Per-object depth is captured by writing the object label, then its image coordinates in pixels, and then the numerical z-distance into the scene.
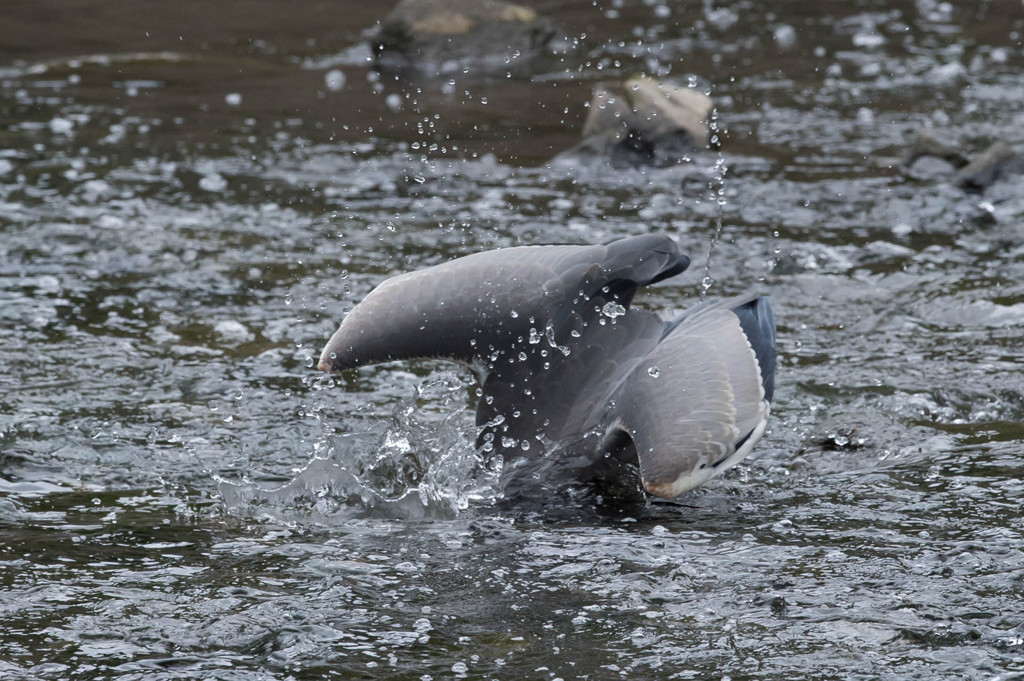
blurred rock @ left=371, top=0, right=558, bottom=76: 24.09
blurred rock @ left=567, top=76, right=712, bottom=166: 17.80
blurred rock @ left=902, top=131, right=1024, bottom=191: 16.19
